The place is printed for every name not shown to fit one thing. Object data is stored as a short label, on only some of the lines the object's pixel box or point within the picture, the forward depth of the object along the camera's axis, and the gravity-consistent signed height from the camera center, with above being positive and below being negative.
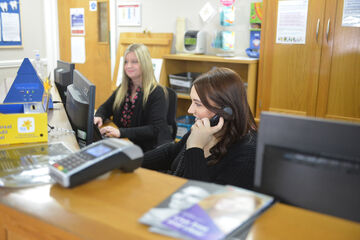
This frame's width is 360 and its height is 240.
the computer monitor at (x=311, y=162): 0.76 -0.24
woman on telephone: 1.48 -0.36
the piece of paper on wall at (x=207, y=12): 3.84 +0.34
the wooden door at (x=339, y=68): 2.80 -0.15
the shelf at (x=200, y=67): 3.30 -0.22
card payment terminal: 0.97 -0.32
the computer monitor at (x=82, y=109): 1.56 -0.29
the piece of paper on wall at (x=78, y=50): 5.19 -0.11
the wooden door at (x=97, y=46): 4.91 -0.05
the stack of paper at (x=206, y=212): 0.75 -0.36
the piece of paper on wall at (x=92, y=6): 4.89 +0.47
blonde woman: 2.64 -0.43
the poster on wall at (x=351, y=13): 2.74 +0.26
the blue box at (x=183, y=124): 3.86 -0.81
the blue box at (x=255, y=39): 3.56 +0.07
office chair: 2.79 -0.49
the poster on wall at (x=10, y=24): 4.77 +0.22
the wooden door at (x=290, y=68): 2.94 -0.17
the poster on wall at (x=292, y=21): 2.96 +0.21
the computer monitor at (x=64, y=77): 2.57 -0.24
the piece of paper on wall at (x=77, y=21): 5.10 +0.28
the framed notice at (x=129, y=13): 4.47 +0.36
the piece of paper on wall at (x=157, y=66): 3.99 -0.23
